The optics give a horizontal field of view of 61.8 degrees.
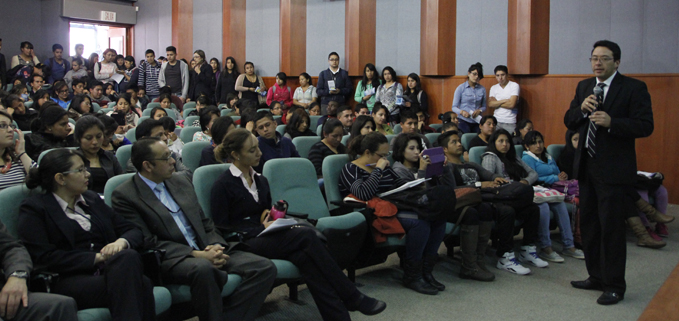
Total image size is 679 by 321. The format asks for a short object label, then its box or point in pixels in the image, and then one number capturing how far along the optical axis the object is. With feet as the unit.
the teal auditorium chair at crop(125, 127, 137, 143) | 16.10
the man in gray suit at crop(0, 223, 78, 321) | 6.39
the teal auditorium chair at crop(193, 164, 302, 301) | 9.08
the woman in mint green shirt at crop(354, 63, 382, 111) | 28.14
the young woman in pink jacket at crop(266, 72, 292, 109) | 31.37
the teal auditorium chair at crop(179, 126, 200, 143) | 16.71
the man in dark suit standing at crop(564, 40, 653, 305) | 10.59
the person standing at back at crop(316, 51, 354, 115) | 29.73
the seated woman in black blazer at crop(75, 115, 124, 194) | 10.63
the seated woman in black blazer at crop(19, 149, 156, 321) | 7.07
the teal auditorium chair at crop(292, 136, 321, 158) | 15.70
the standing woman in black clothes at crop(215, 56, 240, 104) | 33.91
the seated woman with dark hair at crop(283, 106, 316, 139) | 17.70
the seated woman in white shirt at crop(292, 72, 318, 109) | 30.42
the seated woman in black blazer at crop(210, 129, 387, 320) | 9.06
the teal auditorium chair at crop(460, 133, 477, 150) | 18.03
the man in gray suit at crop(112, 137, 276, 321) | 7.83
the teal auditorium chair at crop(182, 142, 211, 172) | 12.96
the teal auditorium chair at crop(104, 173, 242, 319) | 7.86
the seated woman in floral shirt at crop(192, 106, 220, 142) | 16.37
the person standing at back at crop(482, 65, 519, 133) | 24.14
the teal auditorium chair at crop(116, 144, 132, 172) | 12.29
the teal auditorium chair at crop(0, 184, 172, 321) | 7.50
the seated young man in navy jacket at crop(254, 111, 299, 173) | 14.12
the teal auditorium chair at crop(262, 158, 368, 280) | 10.25
